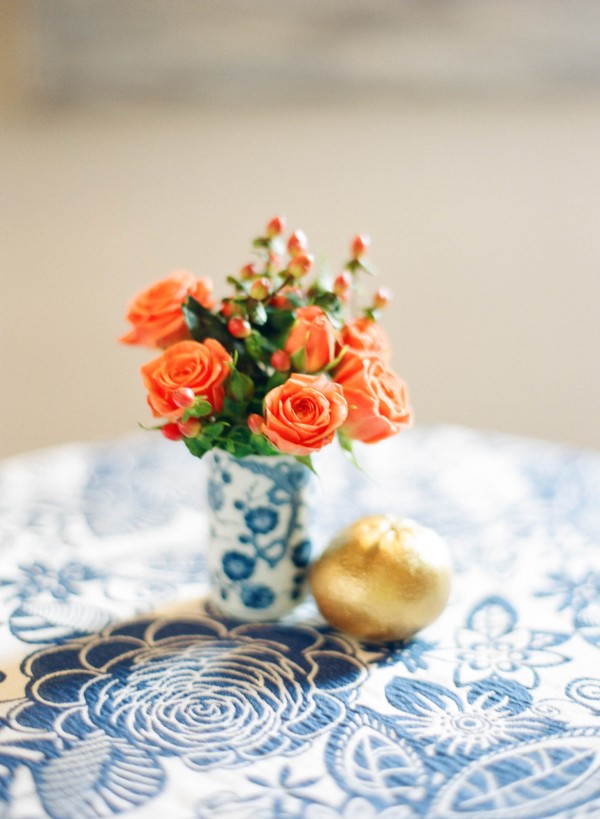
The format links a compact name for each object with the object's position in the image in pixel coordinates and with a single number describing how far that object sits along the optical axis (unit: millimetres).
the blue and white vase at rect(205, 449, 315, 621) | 846
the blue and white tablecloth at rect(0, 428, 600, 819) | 632
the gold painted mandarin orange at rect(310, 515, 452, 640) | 788
